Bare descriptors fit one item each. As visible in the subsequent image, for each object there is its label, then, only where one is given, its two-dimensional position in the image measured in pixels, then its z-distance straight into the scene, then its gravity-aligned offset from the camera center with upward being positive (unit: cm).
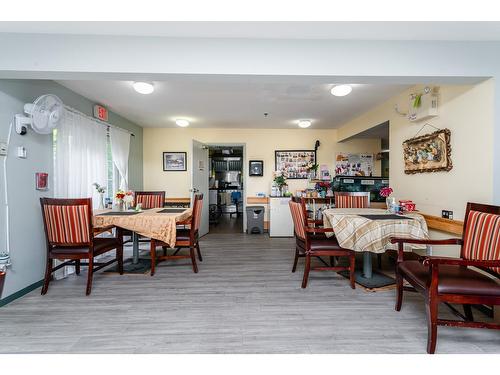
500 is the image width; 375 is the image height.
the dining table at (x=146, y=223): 273 -43
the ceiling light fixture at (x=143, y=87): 278 +120
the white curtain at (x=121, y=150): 402 +65
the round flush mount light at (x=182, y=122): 449 +124
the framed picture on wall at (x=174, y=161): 527 +57
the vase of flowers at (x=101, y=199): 348 -18
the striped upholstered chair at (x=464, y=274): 153 -66
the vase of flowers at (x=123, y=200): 328 -19
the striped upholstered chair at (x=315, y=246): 253 -67
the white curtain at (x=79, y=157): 291 +41
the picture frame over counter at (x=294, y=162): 538 +54
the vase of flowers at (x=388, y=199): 296 -18
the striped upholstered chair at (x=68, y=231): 233 -44
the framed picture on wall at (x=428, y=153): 249 +37
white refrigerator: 497 -73
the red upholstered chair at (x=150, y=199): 386 -21
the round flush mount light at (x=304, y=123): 459 +123
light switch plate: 238 +36
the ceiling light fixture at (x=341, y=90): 290 +119
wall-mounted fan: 238 +76
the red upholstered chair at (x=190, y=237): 292 -67
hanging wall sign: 359 +117
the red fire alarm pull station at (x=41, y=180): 260 +8
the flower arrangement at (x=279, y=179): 512 +13
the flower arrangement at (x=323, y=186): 499 -2
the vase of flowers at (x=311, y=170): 532 +34
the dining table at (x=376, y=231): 239 -47
